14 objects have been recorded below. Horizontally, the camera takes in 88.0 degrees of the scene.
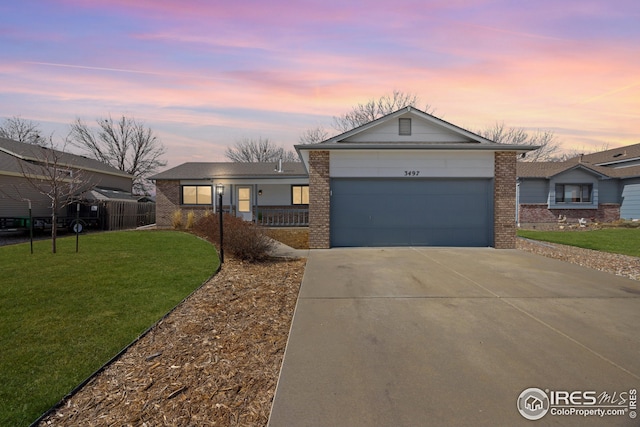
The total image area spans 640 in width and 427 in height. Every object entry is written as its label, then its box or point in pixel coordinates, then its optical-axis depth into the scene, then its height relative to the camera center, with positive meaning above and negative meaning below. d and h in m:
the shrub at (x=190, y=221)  17.54 -0.85
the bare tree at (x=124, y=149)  40.72 +7.17
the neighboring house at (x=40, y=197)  17.78 +0.53
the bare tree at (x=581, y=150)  52.87 +9.29
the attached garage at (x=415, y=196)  11.59 +0.33
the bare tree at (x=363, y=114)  34.62 +9.83
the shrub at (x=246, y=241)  9.38 -1.05
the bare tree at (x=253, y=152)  51.06 +8.22
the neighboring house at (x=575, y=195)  22.72 +0.74
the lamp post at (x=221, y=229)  8.96 -0.64
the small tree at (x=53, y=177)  10.37 +1.32
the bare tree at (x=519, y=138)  44.44 +9.16
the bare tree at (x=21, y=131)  40.22 +8.98
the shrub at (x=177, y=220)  18.17 -0.82
